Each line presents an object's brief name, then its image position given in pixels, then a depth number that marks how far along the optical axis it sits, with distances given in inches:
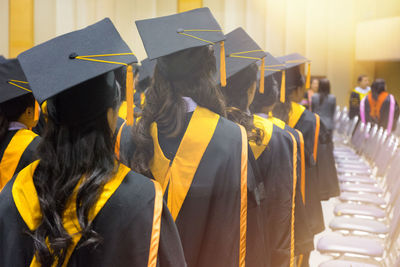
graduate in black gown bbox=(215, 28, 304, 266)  96.3
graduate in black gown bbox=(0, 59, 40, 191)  84.8
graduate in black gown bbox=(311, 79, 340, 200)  173.0
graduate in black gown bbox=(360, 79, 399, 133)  342.0
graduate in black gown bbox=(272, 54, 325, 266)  145.9
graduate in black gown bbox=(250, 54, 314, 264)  113.3
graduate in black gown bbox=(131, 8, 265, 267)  72.0
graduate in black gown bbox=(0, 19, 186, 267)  46.1
